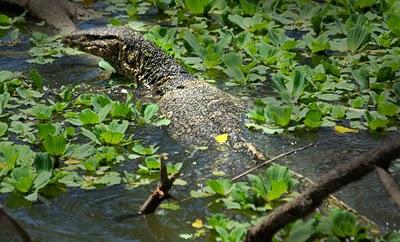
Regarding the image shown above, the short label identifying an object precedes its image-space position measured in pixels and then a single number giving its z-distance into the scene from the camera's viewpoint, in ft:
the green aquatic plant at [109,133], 27.30
